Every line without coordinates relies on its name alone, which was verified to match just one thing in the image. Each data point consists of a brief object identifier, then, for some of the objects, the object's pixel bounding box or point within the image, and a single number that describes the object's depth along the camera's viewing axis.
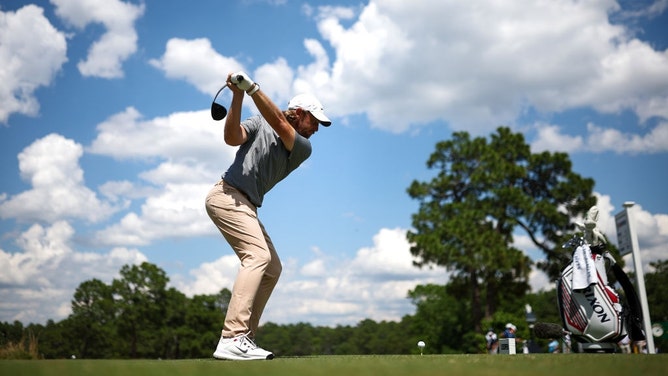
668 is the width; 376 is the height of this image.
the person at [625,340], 7.68
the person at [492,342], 23.93
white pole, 14.75
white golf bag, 7.56
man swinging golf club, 4.80
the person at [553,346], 22.13
